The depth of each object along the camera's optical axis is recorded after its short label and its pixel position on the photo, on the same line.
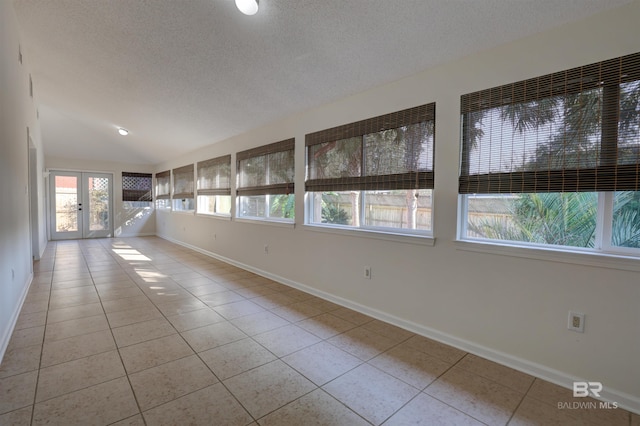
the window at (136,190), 9.12
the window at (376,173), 2.78
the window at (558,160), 1.82
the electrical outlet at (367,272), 3.18
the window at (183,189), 7.27
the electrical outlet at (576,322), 1.94
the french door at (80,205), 8.20
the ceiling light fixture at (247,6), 2.27
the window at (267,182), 4.31
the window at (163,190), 8.54
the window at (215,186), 5.77
